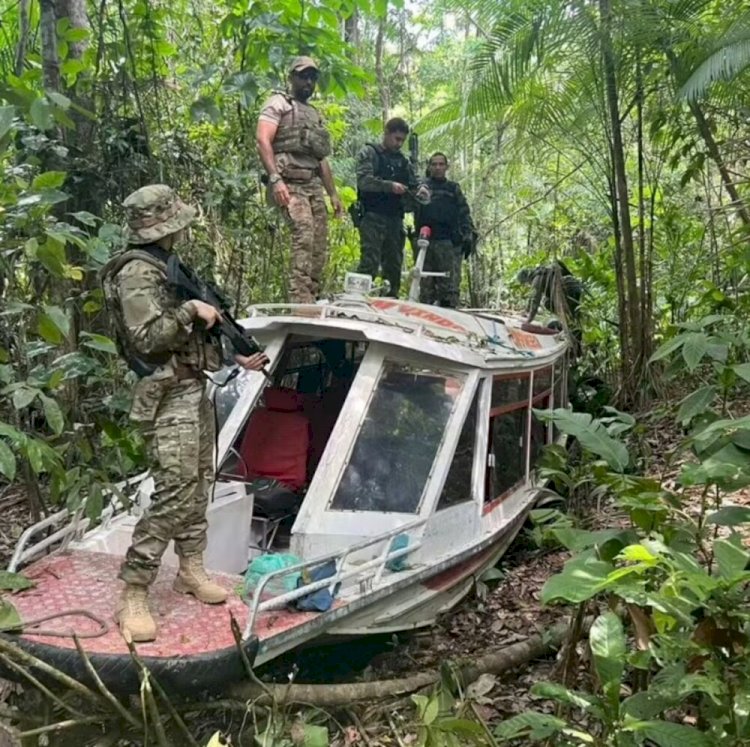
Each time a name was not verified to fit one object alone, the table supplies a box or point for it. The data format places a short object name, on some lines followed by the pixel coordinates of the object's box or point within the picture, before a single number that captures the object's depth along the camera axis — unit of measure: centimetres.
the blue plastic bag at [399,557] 409
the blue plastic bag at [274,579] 375
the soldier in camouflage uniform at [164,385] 348
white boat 343
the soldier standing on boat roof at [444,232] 815
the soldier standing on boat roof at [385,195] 751
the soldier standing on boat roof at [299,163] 632
